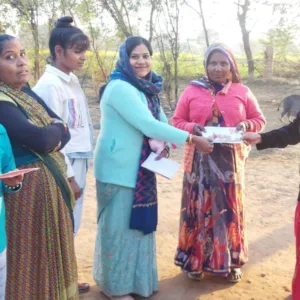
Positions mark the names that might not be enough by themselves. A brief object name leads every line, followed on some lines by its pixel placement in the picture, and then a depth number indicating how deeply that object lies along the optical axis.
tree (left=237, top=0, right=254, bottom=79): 19.64
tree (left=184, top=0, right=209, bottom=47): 12.93
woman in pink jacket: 3.15
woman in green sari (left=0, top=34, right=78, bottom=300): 2.12
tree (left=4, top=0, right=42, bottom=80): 11.73
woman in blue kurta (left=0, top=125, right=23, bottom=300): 1.99
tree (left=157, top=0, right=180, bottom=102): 11.17
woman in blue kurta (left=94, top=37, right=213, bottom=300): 2.72
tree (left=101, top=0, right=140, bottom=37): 11.60
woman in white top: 2.70
